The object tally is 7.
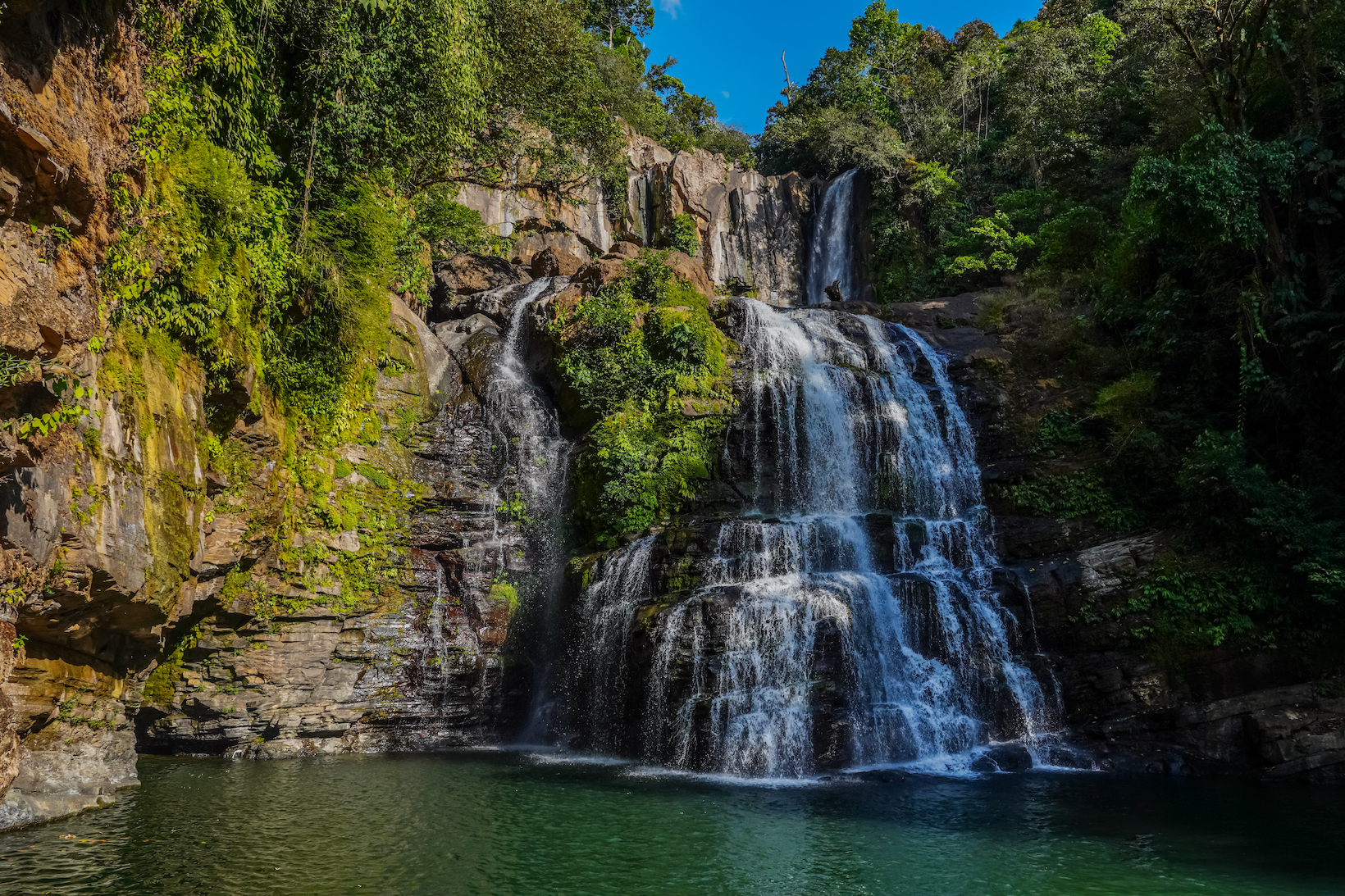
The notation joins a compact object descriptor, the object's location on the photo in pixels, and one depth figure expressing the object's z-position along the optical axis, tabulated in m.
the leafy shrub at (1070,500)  13.95
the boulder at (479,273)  23.95
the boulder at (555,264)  24.14
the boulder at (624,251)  21.18
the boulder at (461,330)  19.75
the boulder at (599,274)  19.52
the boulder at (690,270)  20.58
